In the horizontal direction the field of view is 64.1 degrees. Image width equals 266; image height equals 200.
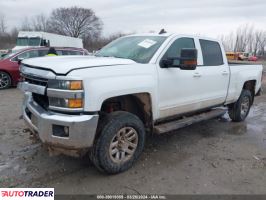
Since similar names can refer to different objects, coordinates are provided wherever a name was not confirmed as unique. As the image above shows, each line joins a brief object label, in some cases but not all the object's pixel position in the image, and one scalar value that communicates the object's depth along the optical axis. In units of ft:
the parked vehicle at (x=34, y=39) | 58.70
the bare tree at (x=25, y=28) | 183.92
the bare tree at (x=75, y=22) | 173.12
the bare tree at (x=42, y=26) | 180.27
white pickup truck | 7.96
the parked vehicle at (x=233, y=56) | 126.67
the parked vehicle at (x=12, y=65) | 25.67
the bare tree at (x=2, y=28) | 183.61
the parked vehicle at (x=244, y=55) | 127.07
